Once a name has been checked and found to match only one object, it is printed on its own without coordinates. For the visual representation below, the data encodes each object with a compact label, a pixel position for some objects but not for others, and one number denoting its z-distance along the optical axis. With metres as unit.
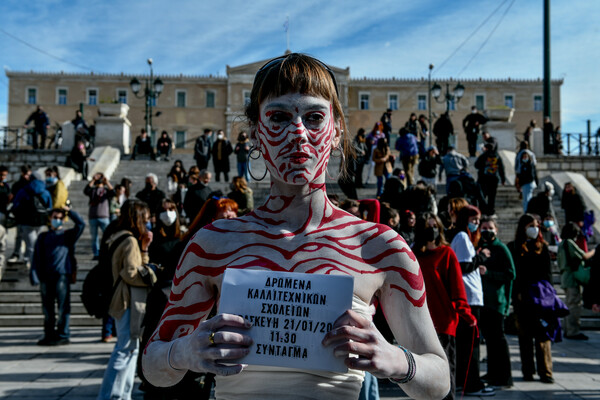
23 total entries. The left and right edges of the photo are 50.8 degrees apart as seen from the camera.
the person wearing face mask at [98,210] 12.90
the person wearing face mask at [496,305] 6.96
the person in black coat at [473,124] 20.47
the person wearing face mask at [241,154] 17.64
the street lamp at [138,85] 26.38
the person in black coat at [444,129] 20.55
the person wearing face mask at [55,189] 13.56
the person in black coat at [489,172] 14.56
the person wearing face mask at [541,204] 13.42
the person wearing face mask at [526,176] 14.80
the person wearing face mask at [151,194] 12.57
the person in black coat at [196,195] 10.42
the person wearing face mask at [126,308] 5.82
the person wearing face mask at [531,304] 7.22
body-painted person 1.84
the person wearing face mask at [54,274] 9.40
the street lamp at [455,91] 25.66
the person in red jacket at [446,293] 5.56
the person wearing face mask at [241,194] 10.41
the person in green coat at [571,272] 10.13
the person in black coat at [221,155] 18.88
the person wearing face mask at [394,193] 10.55
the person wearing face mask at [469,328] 6.50
